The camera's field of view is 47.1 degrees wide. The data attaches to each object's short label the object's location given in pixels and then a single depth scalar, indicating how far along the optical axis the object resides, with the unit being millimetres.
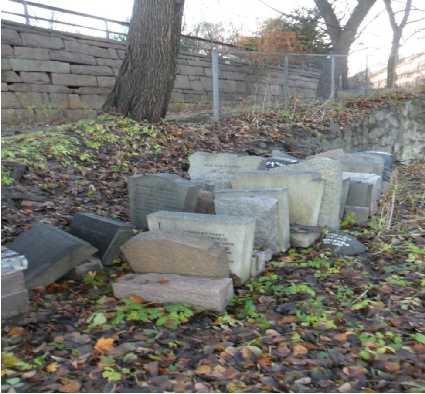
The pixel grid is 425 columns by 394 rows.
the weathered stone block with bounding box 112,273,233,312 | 3553
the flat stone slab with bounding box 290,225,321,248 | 5129
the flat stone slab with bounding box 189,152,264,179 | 6324
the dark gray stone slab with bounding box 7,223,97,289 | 3726
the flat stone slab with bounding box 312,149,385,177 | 7320
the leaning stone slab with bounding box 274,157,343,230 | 5547
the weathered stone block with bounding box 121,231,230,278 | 3756
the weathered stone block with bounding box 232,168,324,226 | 5270
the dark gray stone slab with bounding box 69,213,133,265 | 4316
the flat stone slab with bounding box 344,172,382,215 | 6145
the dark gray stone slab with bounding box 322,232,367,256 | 4996
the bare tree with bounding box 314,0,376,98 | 17281
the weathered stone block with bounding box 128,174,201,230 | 5090
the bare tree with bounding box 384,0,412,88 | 20184
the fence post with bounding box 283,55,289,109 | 12363
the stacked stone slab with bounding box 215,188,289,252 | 4848
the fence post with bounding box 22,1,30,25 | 10625
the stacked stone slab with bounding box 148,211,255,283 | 4105
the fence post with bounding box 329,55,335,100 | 14195
